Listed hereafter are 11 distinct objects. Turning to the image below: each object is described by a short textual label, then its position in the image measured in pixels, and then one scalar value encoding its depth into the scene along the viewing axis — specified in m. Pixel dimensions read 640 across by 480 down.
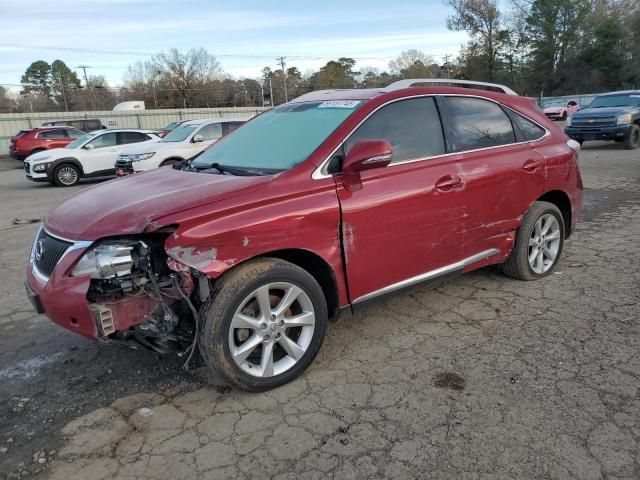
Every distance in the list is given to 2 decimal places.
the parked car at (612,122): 15.67
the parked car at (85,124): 25.19
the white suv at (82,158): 14.15
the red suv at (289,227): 2.88
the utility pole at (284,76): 72.75
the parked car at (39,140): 21.25
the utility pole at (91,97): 61.62
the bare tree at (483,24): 57.44
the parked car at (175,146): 12.15
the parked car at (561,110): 38.19
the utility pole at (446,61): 74.97
